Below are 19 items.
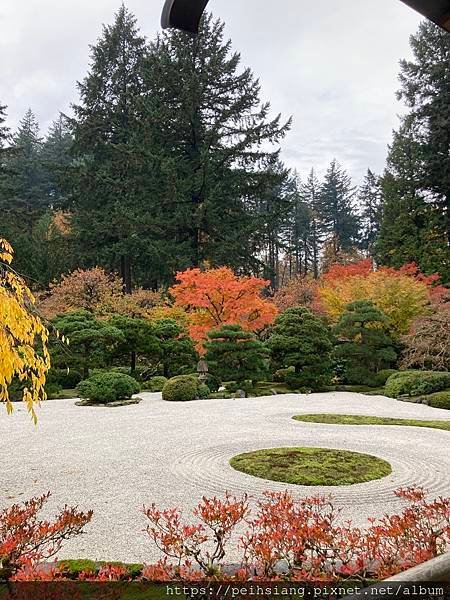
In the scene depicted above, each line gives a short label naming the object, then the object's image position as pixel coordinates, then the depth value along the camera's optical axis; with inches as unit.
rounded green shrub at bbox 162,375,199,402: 447.8
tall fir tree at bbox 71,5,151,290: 804.6
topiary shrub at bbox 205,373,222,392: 506.3
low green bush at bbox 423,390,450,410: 403.5
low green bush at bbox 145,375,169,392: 536.4
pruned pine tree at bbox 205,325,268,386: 509.0
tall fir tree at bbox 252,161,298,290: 825.5
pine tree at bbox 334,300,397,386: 540.4
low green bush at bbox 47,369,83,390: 512.1
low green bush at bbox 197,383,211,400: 468.4
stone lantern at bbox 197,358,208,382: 560.9
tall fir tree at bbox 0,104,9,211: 778.1
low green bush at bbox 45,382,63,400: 471.2
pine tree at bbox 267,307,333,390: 532.7
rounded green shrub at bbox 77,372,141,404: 423.2
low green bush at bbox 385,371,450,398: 454.9
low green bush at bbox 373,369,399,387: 541.3
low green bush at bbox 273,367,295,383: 599.7
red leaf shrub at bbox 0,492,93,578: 86.4
